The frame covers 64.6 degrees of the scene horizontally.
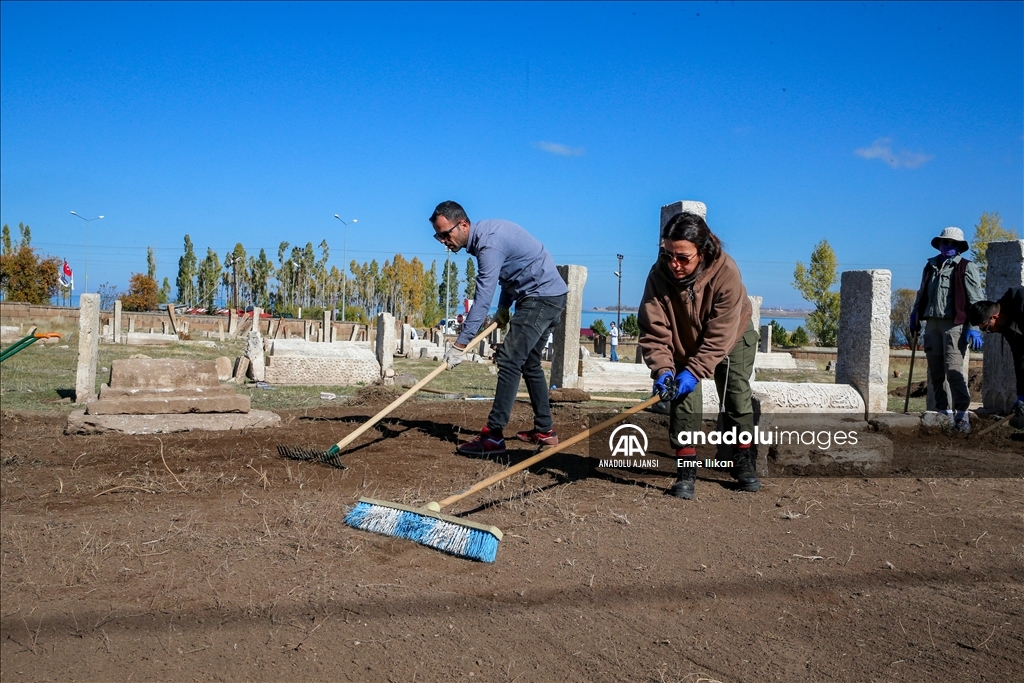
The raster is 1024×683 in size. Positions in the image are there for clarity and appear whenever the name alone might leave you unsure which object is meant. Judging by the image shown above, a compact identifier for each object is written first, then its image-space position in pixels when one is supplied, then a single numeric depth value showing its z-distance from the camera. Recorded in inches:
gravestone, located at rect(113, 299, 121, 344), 1008.2
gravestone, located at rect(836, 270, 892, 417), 293.6
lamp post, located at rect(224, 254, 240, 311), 2603.1
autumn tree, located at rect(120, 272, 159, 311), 2317.9
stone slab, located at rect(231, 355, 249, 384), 464.3
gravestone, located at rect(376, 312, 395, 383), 496.4
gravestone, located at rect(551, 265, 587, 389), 365.4
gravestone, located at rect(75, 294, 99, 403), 340.2
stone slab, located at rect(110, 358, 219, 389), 264.7
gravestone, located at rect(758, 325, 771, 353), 886.4
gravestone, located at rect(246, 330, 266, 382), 460.4
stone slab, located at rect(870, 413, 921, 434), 273.0
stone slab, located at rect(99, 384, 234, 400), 259.8
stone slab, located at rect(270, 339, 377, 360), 455.5
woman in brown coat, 165.5
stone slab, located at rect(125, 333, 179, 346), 998.0
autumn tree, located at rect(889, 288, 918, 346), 1519.4
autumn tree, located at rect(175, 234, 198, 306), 2915.8
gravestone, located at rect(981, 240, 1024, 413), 308.2
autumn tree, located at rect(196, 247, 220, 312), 2893.7
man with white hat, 271.0
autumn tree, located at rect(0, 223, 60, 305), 1919.3
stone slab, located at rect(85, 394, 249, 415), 253.0
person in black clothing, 209.0
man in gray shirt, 210.7
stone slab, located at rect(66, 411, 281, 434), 248.5
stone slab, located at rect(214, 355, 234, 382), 478.3
